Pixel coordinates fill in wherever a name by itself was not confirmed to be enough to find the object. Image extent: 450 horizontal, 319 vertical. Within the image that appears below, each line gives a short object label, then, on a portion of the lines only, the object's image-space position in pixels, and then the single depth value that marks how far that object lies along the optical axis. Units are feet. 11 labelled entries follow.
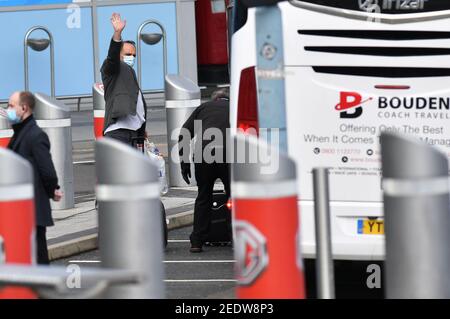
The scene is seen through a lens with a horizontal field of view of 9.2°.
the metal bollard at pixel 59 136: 91.34
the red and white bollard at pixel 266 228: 43.86
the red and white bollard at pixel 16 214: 45.21
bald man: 58.27
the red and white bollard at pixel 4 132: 85.85
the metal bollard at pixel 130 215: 43.36
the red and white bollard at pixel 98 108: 98.92
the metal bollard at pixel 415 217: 41.75
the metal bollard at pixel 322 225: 46.15
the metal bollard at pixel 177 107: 105.95
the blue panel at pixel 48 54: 143.91
